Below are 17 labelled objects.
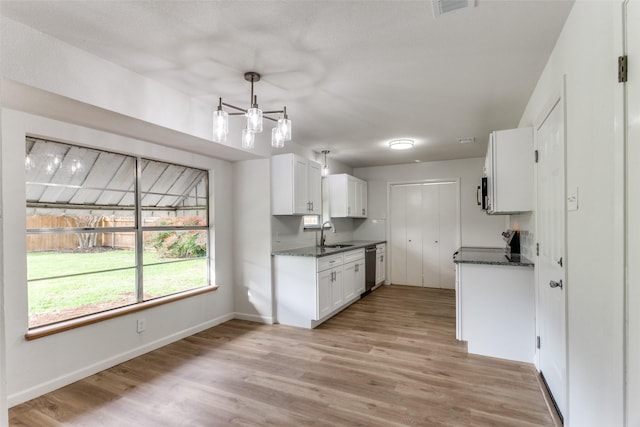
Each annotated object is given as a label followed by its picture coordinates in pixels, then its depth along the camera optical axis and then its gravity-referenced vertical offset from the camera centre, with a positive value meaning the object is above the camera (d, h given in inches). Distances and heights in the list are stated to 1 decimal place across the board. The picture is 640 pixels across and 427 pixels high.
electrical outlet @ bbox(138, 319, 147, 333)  130.0 -43.7
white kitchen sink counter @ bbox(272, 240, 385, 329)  161.3 -36.8
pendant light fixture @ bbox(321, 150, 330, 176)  224.5 +29.6
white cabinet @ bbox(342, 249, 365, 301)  191.5 -38.3
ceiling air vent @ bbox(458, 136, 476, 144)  185.8 +40.4
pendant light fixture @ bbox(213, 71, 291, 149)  96.3 +25.9
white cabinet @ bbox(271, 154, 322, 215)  169.6 +14.4
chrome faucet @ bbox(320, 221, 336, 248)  213.5 -15.1
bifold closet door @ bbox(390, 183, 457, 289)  248.1 -17.1
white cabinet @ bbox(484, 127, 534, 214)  117.0 +14.7
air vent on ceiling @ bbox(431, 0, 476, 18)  70.2 +43.9
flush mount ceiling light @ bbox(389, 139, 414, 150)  187.3 +38.7
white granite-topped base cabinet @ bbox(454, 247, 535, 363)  119.0 -35.3
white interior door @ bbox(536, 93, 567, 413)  82.1 -10.7
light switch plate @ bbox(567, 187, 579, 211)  70.6 +2.5
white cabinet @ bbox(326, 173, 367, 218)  224.7 +11.5
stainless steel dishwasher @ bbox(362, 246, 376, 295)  223.1 -38.2
